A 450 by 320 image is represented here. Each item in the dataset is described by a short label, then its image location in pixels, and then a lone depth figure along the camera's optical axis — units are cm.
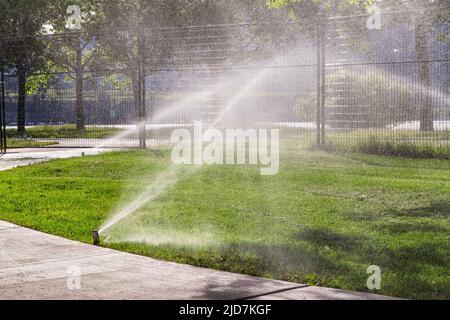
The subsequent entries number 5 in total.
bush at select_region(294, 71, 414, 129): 1838
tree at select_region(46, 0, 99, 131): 3269
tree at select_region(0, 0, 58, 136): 2863
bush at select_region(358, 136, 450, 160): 1642
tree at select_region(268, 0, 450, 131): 1714
